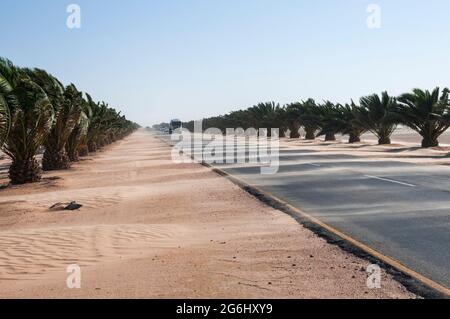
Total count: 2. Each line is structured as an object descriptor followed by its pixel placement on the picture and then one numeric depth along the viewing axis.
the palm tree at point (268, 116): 71.44
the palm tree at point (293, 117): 62.00
